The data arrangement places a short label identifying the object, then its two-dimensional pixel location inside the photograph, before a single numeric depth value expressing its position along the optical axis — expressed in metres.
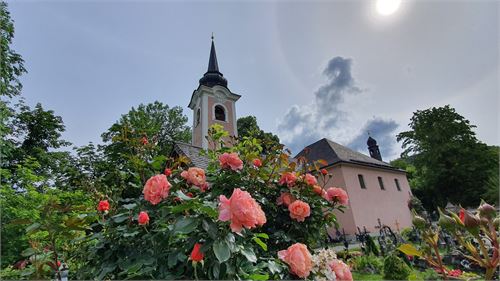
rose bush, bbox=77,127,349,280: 1.07
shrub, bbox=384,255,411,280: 3.89
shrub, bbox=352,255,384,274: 5.95
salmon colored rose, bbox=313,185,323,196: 2.02
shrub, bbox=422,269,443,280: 4.52
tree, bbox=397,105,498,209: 20.16
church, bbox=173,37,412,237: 15.59
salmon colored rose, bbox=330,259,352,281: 1.25
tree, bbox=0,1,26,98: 8.44
